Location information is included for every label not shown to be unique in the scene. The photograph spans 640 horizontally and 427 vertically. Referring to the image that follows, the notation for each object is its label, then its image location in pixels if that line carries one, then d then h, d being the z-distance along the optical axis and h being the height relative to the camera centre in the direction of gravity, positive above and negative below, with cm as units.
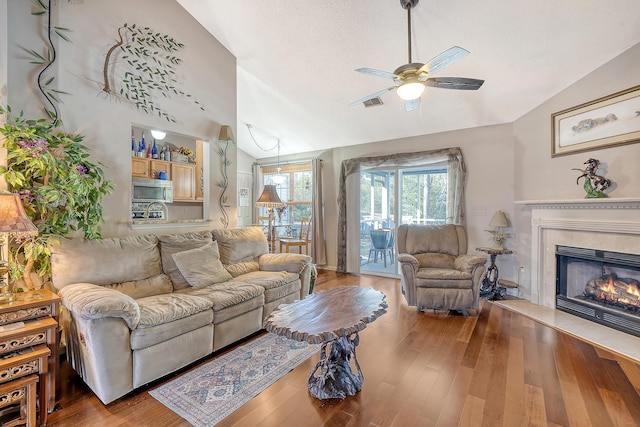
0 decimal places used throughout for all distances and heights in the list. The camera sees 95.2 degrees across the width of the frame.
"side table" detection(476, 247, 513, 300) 388 -94
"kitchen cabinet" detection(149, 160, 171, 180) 449 +71
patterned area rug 181 -121
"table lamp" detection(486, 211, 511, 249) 396 -21
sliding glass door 486 +13
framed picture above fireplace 281 +95
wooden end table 159 -72
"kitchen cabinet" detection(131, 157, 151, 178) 424 +66
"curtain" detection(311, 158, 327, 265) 575 -7
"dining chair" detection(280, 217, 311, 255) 546 -52
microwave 429 +34
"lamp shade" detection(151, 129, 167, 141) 446 +119
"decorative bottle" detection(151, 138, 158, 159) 452 +94
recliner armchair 337 -74
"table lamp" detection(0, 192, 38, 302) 164 -3
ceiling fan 209 +104
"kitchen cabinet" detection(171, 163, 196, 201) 477 +52
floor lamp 433 +21
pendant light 649 +78
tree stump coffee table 174 -70
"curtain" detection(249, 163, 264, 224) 679 +78
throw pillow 277 -53
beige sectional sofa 184 -70
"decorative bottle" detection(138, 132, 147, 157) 436 +97
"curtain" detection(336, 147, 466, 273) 441 +69
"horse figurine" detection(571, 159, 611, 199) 300 +33
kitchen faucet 443 +5
